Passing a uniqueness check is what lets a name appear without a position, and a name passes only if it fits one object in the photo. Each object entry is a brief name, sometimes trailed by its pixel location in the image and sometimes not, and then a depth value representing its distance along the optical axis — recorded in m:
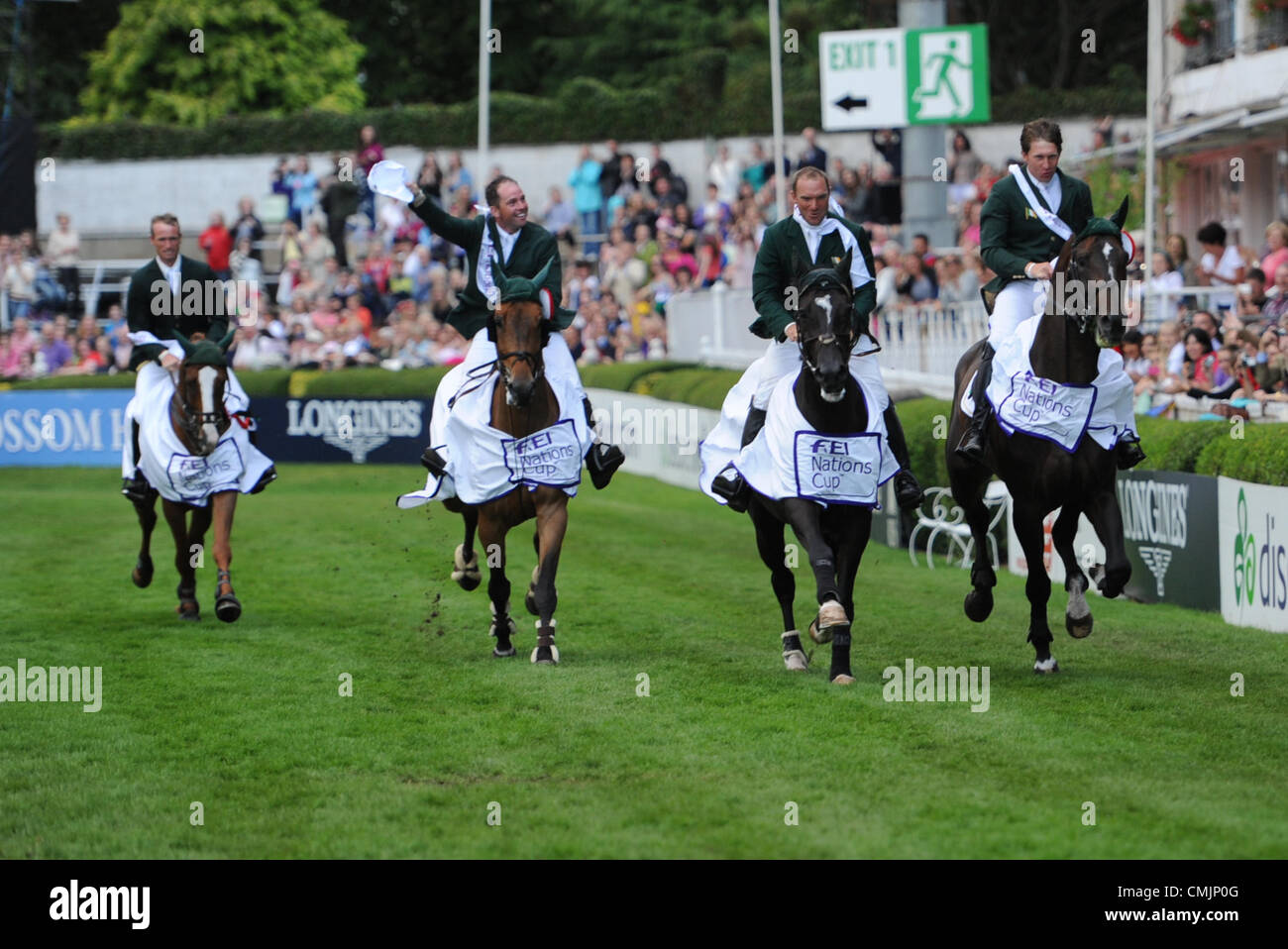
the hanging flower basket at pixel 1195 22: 27.56
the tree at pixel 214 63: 49.09
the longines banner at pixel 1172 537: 14.03
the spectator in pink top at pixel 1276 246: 17.91
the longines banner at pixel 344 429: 30.67
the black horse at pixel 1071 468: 10.04
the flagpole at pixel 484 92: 32.06
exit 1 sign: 22.28
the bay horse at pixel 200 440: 13.05
